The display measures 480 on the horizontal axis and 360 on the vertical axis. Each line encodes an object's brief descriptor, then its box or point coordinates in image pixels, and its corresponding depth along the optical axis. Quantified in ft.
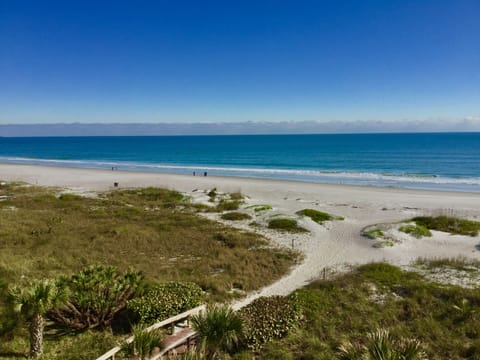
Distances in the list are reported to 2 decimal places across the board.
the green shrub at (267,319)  29.45
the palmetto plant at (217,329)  25.04
